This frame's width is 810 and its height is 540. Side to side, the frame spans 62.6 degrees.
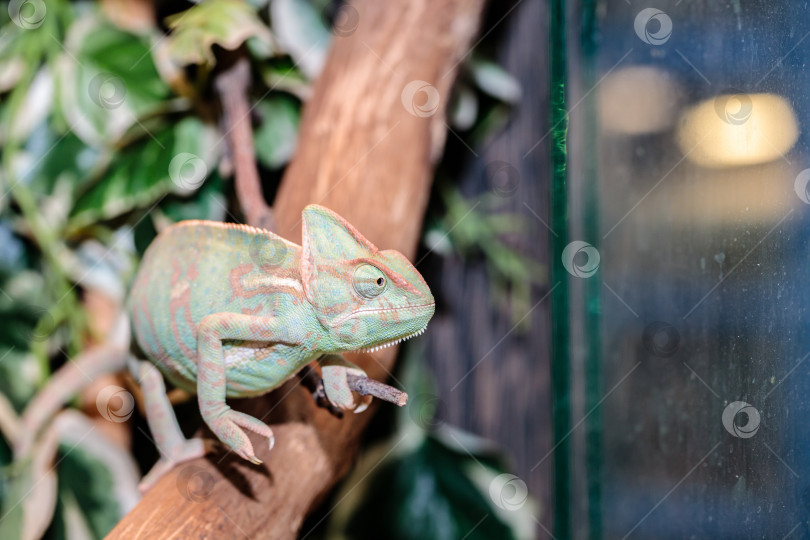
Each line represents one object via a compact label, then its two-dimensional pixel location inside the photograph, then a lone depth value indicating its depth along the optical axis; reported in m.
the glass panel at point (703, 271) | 0.65
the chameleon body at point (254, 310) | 0.56
